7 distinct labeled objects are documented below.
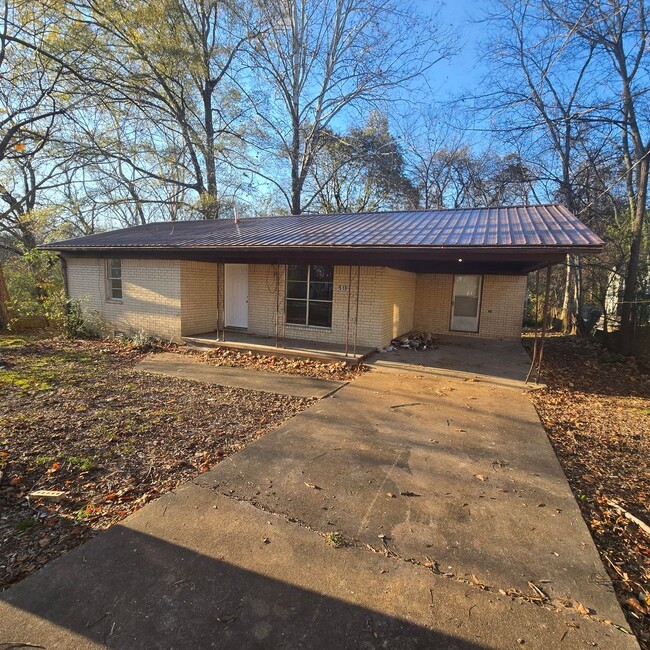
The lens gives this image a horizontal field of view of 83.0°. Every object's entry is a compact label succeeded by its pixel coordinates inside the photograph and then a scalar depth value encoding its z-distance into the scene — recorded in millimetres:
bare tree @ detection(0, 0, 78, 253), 8500
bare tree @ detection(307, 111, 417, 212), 21016
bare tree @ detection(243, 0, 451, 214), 18438
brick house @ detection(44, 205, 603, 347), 7664
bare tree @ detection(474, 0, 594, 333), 11711
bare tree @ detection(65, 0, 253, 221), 13172
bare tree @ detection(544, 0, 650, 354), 10266
